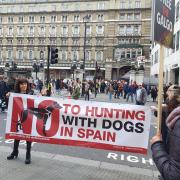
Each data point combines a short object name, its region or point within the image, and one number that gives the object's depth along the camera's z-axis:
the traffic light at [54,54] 9.40
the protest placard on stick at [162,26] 1.79
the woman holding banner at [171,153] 1.33
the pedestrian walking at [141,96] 9.50
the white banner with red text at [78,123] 3.15
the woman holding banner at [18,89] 3.61
